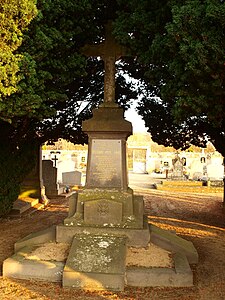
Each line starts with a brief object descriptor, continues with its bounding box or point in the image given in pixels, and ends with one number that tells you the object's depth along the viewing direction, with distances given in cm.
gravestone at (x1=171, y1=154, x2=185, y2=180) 2523
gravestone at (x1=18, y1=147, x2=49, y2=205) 1437
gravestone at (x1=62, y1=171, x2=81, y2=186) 2233
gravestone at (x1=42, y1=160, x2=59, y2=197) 1664
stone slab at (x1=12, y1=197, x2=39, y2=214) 1149
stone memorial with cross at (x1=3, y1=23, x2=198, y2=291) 538
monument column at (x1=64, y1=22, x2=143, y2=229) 671
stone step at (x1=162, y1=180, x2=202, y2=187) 2197
